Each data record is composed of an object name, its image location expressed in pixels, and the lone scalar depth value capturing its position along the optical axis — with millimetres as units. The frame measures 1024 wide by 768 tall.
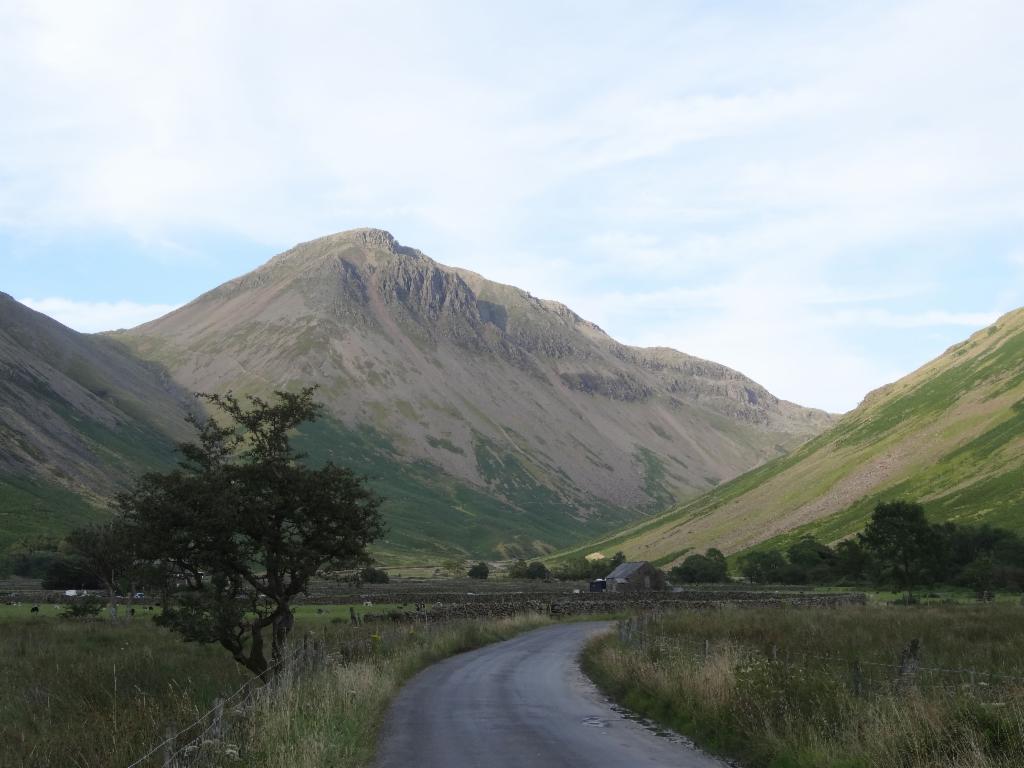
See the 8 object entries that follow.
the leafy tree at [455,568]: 171000
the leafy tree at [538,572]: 159762
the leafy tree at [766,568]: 135375
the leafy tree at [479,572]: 156500
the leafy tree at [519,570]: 159375
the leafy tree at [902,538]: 84250
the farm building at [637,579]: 114812
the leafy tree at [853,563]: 114188
